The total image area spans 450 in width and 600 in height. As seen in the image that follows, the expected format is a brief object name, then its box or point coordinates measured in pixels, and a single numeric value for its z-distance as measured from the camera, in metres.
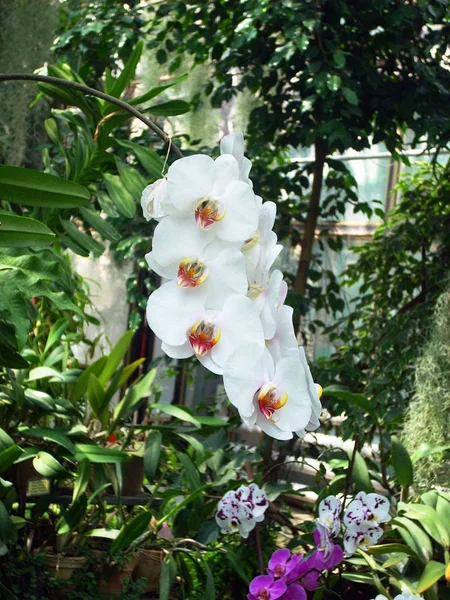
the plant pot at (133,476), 2.29
